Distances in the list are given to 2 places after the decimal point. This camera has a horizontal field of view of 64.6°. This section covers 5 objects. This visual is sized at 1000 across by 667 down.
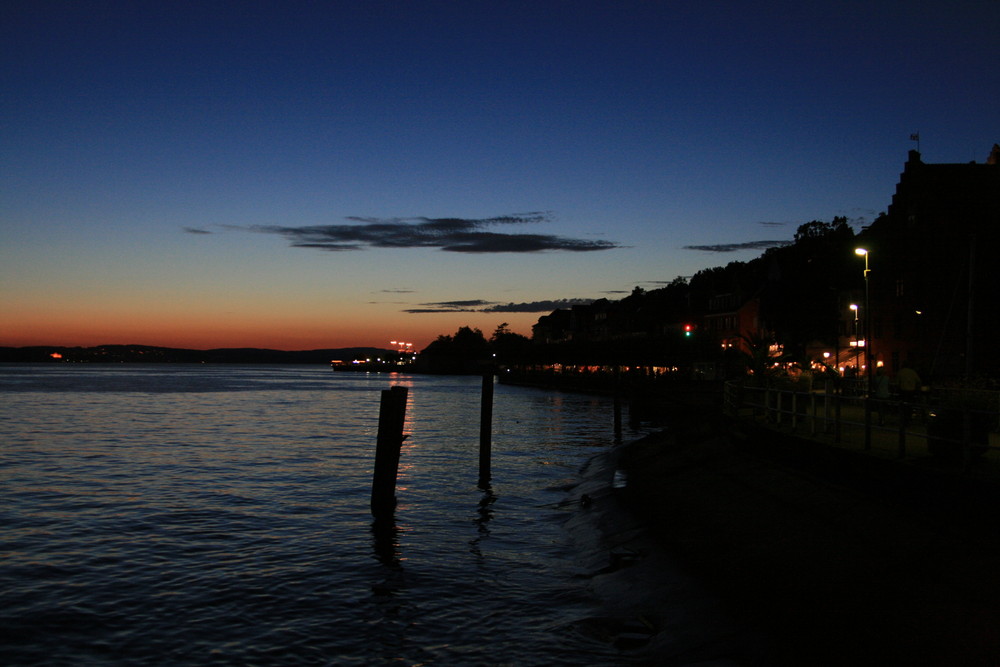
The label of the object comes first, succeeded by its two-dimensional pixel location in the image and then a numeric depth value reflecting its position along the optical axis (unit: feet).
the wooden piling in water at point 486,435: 86.69
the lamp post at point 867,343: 90.63
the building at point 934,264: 161.89
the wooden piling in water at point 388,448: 64.23
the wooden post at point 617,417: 136.27
